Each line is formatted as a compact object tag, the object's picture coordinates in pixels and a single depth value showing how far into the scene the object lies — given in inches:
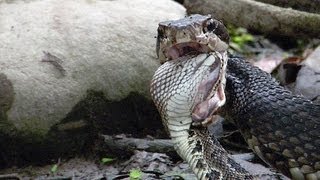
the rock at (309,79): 424.2
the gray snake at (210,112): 288.4
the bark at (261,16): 448.8
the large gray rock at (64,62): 401.1
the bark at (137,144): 404.5
